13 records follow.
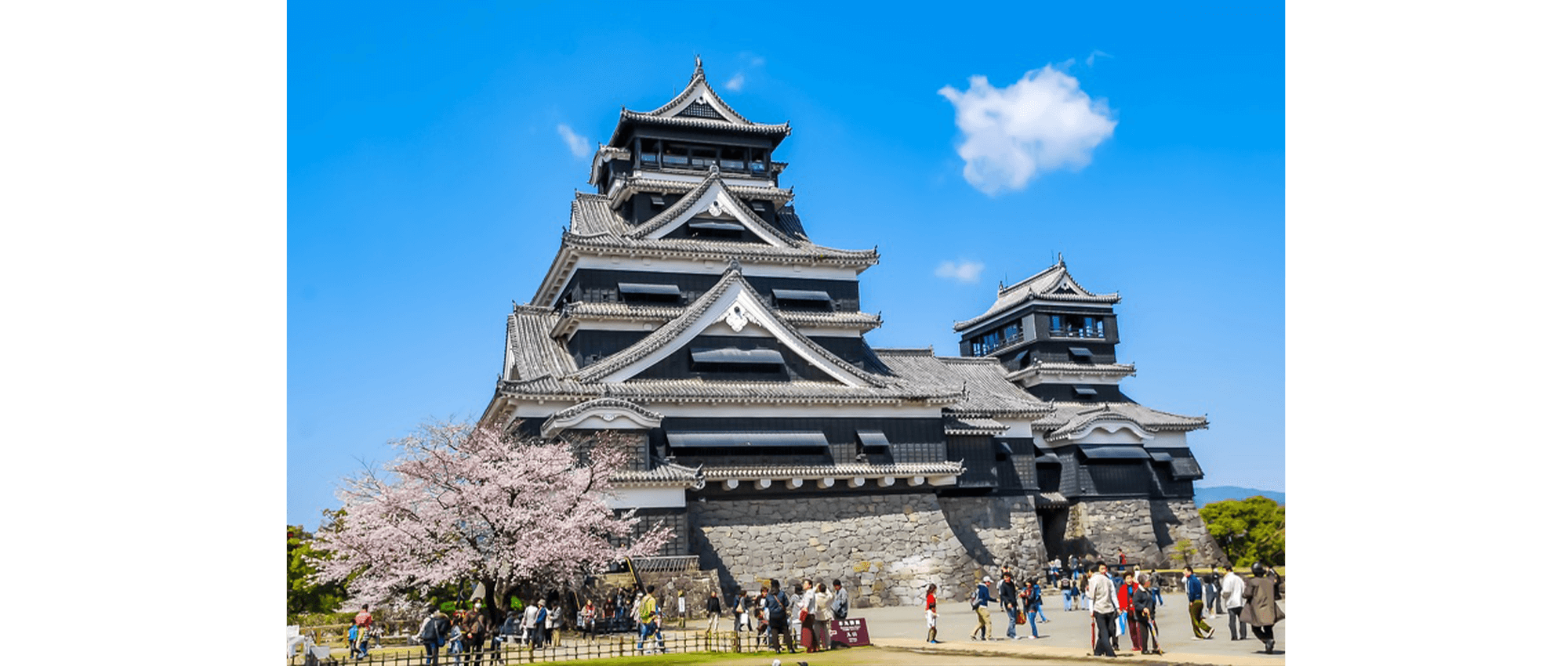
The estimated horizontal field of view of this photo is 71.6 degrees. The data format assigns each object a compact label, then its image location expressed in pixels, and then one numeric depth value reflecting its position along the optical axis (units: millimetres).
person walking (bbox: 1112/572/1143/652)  17297
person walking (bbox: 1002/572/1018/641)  21000
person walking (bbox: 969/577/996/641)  20516
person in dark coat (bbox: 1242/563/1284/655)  16281
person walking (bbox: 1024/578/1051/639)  20859
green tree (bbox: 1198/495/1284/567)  47000
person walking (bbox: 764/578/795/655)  19047
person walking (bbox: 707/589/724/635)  21628
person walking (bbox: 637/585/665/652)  20469
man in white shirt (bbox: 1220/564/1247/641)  17984
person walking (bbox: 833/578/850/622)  21312
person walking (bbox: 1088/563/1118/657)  16703
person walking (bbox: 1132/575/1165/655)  17281
